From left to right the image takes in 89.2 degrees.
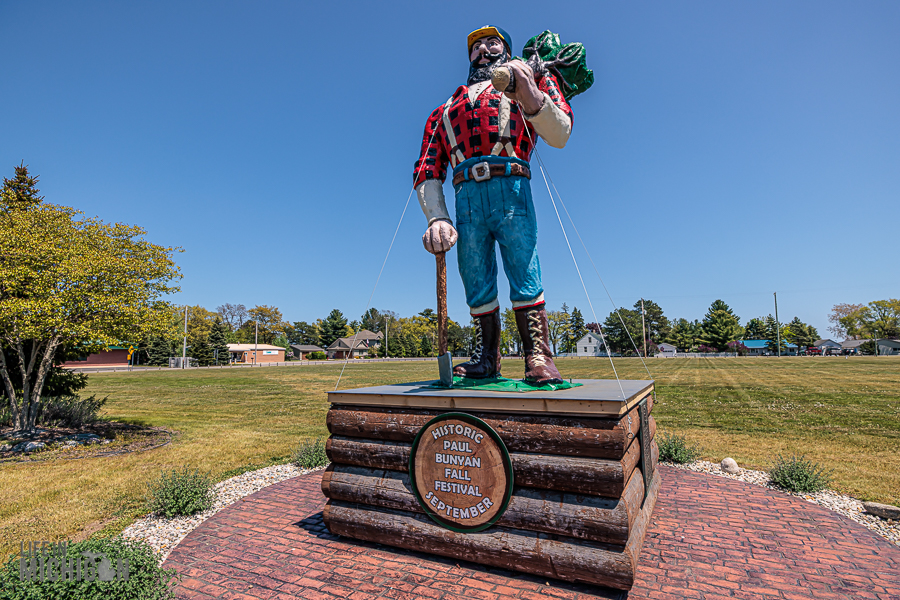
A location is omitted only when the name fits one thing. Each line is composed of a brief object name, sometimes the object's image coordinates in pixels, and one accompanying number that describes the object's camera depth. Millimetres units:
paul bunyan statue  3670
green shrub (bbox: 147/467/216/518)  4164
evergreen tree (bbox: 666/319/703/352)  75875
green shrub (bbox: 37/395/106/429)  9125
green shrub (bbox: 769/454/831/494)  4539
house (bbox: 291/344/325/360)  72750
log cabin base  2727
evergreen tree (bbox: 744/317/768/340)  80812
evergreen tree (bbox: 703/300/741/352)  68812
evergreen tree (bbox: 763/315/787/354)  73562
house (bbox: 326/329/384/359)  75125
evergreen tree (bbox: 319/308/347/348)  77188
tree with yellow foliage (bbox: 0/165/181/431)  7156
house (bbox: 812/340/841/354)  86325
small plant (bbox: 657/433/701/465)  5762
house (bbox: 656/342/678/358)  74406
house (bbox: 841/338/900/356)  67162
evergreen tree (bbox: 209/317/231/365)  50794
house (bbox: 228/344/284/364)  58250
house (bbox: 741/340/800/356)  75062
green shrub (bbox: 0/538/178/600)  2094
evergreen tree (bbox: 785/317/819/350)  76312
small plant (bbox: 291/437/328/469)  5902
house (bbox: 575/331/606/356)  74706
